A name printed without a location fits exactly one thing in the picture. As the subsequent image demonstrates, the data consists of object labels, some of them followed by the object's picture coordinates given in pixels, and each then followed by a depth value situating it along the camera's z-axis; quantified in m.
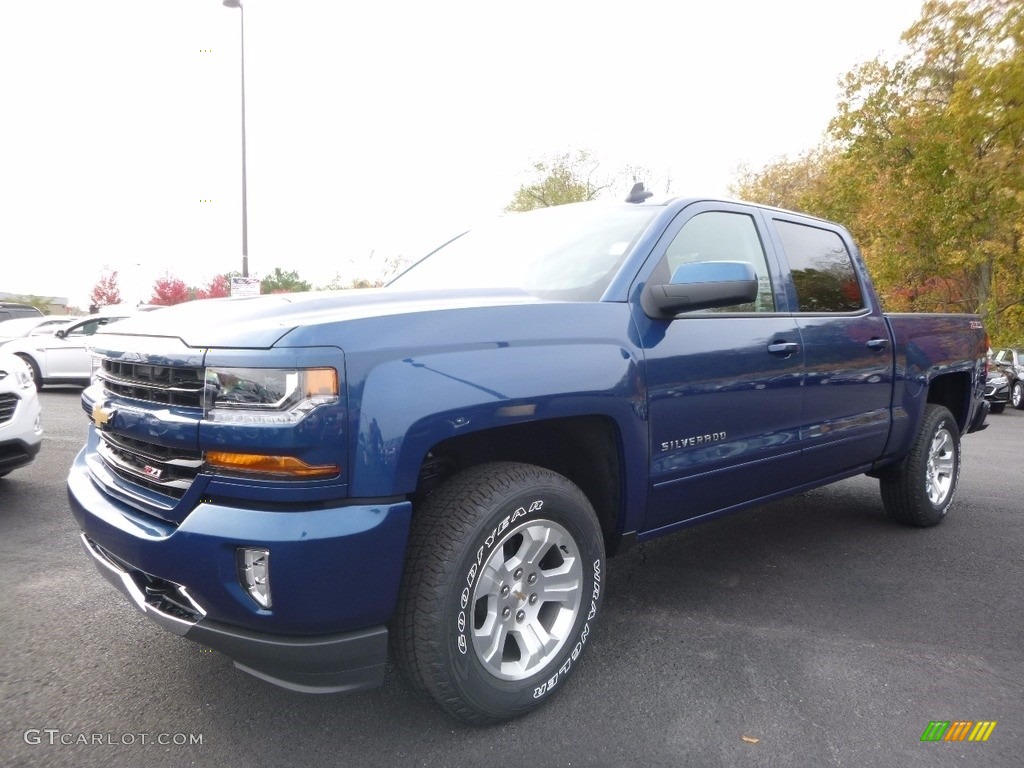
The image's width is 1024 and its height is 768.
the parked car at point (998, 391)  15.06
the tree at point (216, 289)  38.12
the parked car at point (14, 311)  17.47
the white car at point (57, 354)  13.48
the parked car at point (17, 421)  5.05
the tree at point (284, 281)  48.47
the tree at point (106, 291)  45.66
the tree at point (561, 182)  37.28
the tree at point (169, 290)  40.72
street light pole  16.78
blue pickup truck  2.10
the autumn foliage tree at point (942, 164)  18.14
